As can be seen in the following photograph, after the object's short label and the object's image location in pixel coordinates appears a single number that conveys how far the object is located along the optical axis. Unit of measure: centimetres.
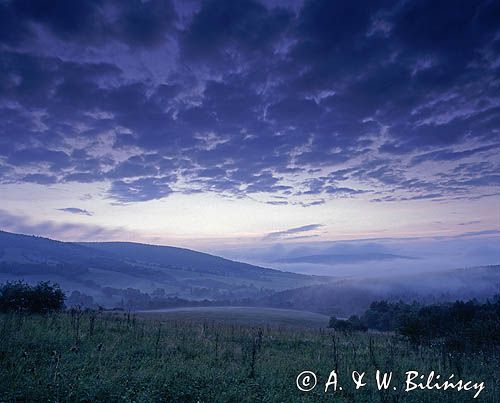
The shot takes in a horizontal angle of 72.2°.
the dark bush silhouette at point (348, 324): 5753
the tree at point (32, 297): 2632
